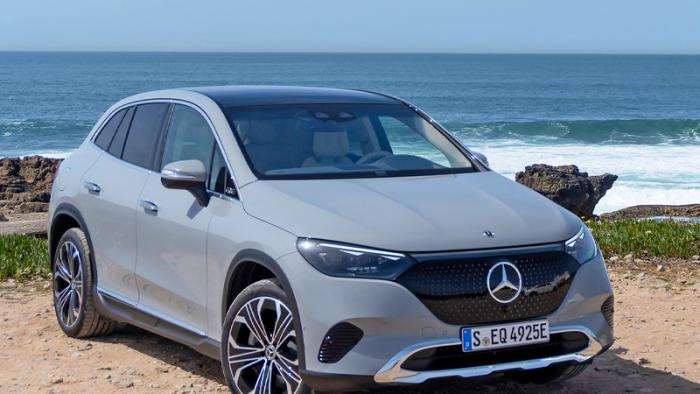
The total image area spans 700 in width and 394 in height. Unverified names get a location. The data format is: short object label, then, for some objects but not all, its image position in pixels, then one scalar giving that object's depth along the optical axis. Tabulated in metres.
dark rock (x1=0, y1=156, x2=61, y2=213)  23.98
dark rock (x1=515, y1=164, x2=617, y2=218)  21.70
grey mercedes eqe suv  4.84
